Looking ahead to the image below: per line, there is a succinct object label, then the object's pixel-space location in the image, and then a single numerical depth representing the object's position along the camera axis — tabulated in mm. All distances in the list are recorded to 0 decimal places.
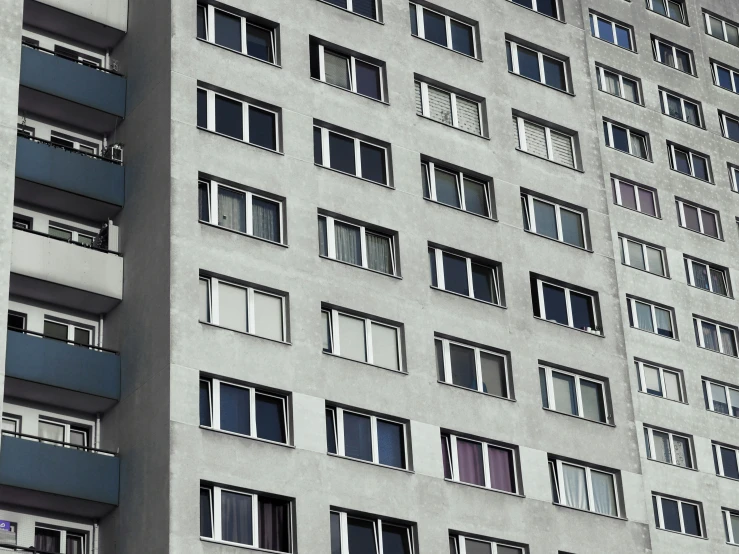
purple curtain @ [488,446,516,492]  42062
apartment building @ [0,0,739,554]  37031
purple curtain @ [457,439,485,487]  41438
